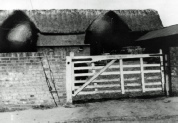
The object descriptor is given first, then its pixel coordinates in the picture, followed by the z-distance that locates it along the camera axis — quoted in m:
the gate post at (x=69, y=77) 6.95
